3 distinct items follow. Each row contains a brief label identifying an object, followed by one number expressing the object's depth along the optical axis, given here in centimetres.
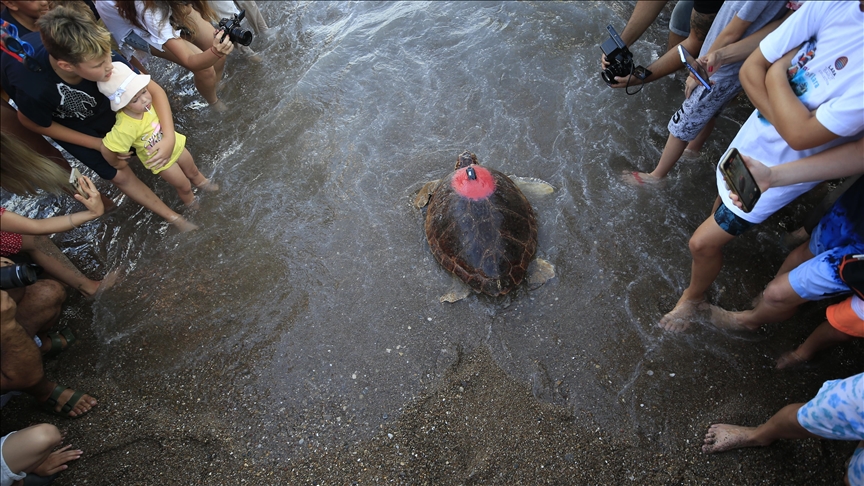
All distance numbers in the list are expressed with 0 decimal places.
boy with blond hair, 246
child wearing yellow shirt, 280
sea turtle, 290
